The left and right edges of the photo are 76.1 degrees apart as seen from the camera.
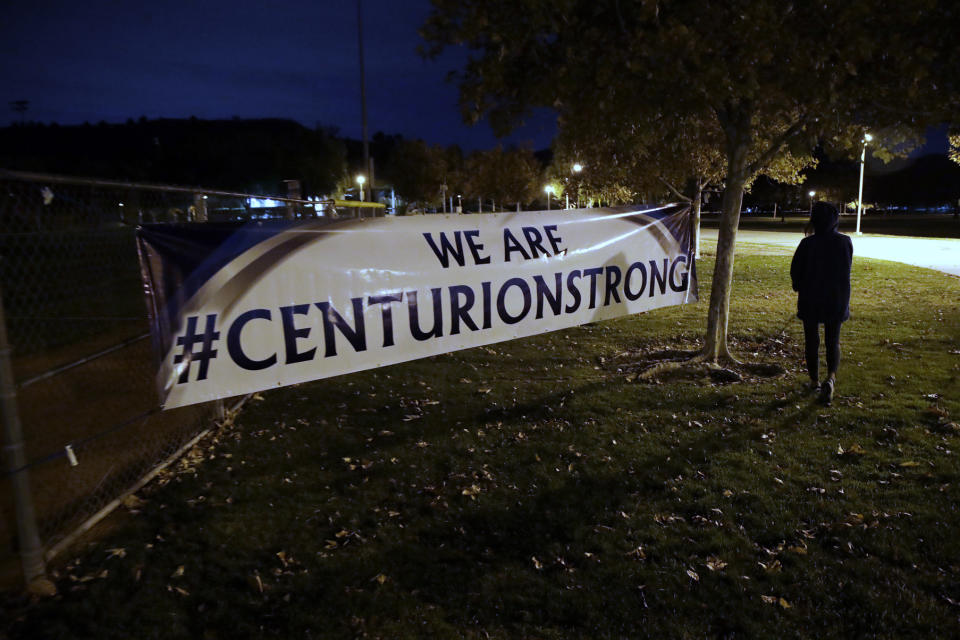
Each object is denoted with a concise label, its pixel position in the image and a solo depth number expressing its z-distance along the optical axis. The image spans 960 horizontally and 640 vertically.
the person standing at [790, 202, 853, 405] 5.68
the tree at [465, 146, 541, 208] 67.94
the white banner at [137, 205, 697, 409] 3.83
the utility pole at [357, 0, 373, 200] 27.26
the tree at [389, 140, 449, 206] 68.94
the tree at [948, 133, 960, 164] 11.92
